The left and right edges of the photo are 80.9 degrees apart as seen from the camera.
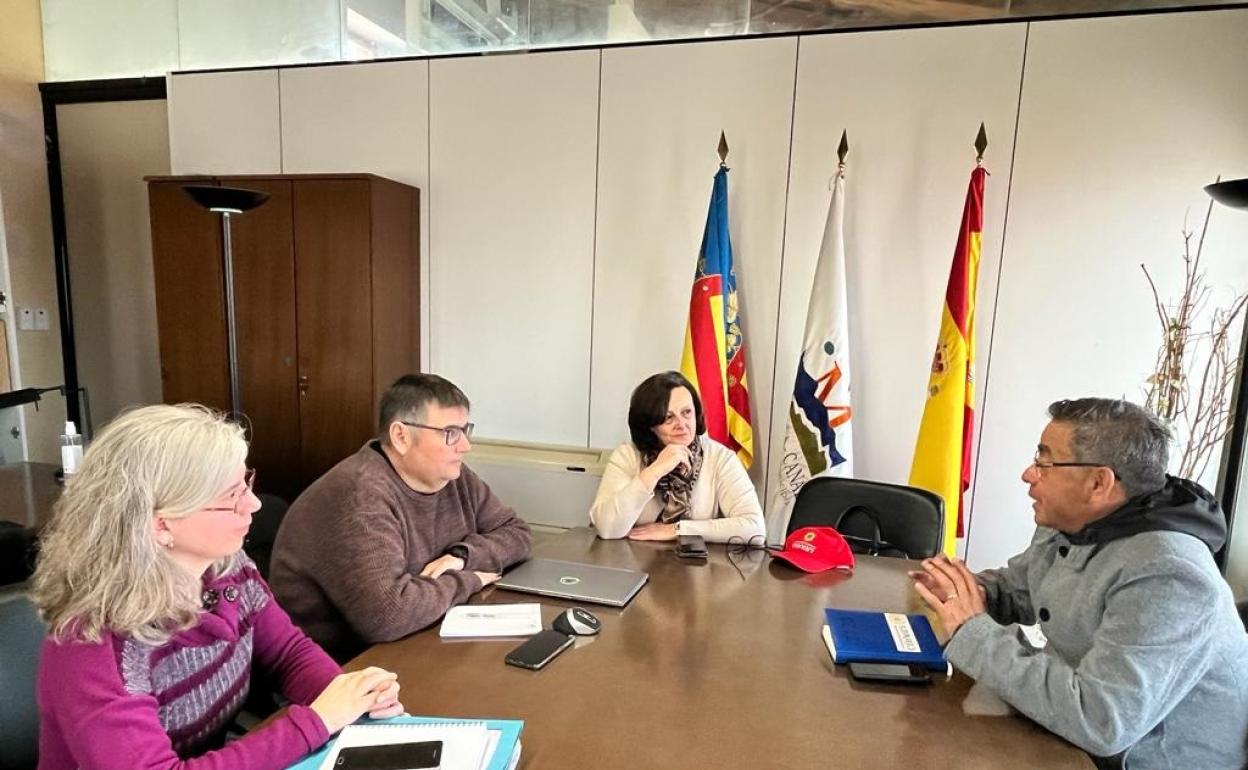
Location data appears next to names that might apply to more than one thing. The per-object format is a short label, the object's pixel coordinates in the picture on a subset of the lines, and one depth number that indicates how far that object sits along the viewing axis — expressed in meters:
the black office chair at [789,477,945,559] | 2.36
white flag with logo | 3.13
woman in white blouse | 2.28
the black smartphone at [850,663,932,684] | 1.41
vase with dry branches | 2.81
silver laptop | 1.78
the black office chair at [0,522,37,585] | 2.19
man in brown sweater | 1.60
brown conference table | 1.19
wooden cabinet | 3.53
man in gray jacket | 1.22
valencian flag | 3.26
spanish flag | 2.97
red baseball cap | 2.04
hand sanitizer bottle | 2.61
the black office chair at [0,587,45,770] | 1.30
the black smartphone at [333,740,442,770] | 1.09
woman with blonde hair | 1.05
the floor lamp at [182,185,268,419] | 3.02
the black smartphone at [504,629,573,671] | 1.42
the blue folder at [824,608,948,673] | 1.47
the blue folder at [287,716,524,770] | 1.10
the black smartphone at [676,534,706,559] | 2.11
